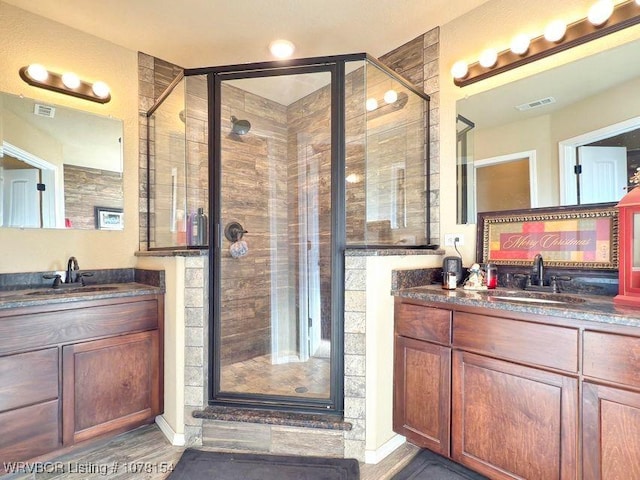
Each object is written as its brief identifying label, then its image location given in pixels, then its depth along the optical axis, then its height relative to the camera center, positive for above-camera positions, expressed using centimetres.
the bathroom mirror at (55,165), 198 +52
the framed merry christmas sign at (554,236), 162 +2
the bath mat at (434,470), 160 -116
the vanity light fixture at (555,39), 155 +107
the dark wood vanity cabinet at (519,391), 116 -64
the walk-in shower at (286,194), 191 +35
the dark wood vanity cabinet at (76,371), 154 -68
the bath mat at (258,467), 161 -116
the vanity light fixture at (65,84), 203 +106
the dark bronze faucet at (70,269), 210 -16
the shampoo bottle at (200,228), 200 +9
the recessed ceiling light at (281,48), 222 +135
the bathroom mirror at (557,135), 158 +59
